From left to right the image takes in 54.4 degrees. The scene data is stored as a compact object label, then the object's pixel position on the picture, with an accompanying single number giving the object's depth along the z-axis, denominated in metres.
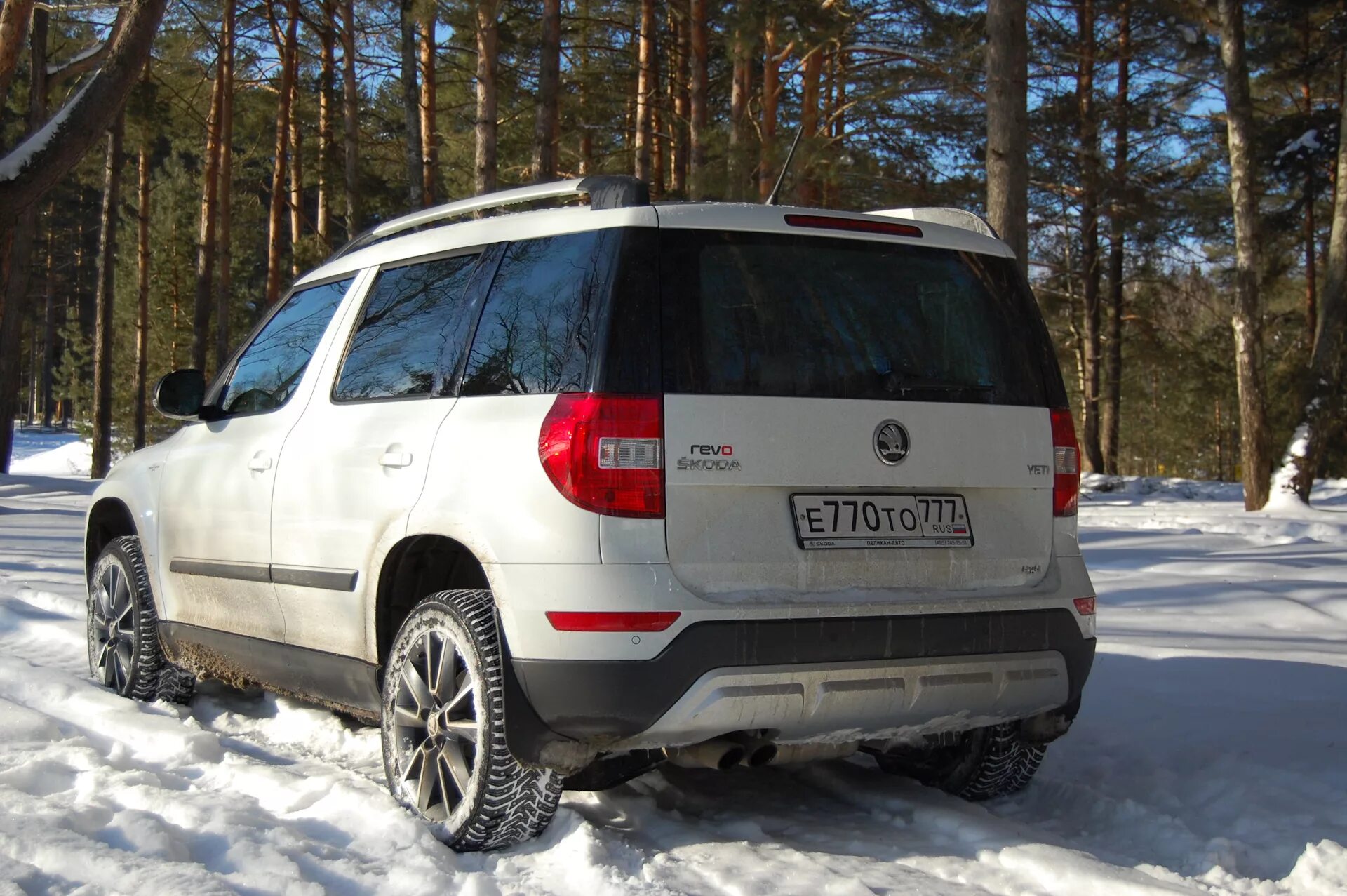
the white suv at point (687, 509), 3.39
